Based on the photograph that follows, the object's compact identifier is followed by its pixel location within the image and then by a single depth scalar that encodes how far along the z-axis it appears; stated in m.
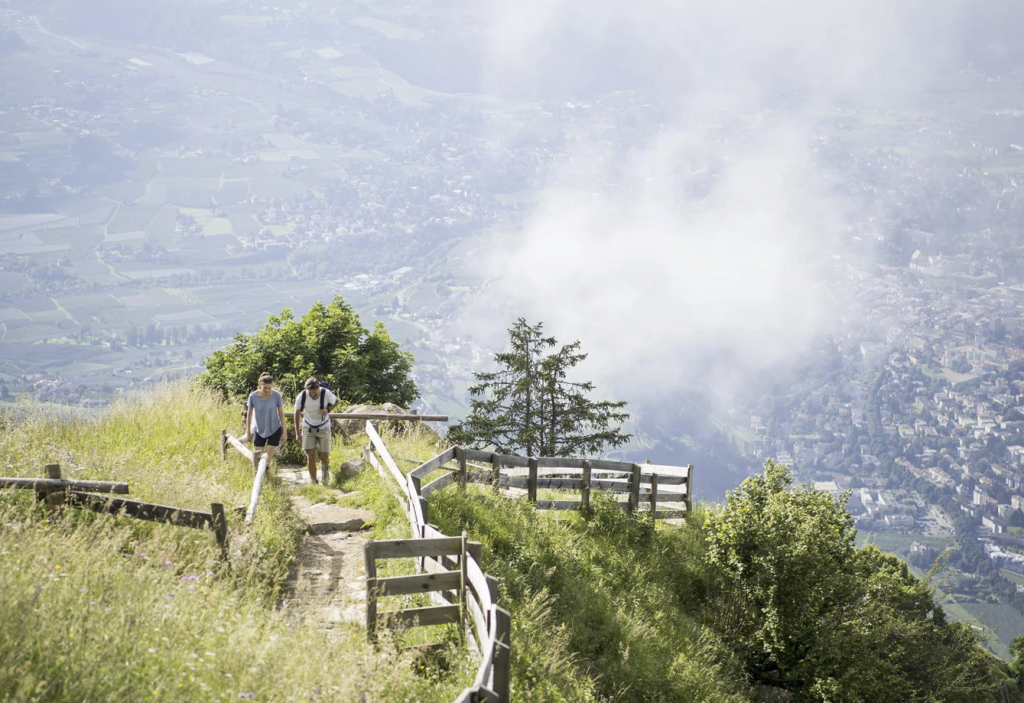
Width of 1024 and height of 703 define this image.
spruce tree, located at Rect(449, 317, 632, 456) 41.66
